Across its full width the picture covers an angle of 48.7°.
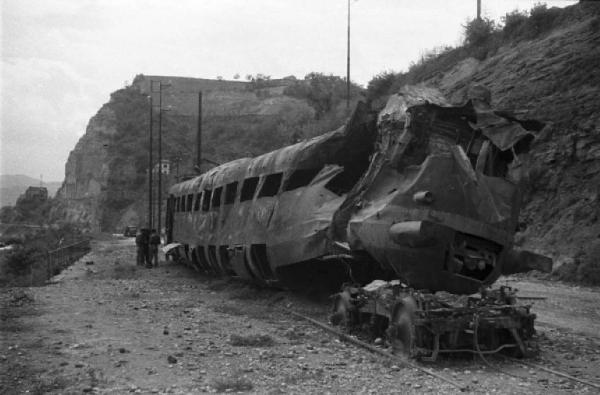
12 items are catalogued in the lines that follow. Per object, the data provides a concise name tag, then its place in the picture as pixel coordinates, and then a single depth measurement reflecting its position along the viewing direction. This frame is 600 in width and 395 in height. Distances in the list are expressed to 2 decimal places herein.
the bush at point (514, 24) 33.88
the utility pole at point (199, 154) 30.22
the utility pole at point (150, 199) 47.26
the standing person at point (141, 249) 26.56
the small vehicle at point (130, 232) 65.31
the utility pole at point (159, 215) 46.29
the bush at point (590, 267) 18.30
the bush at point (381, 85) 44.12
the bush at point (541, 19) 31.53
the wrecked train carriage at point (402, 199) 8.98
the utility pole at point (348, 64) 41.41
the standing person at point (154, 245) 26.31
